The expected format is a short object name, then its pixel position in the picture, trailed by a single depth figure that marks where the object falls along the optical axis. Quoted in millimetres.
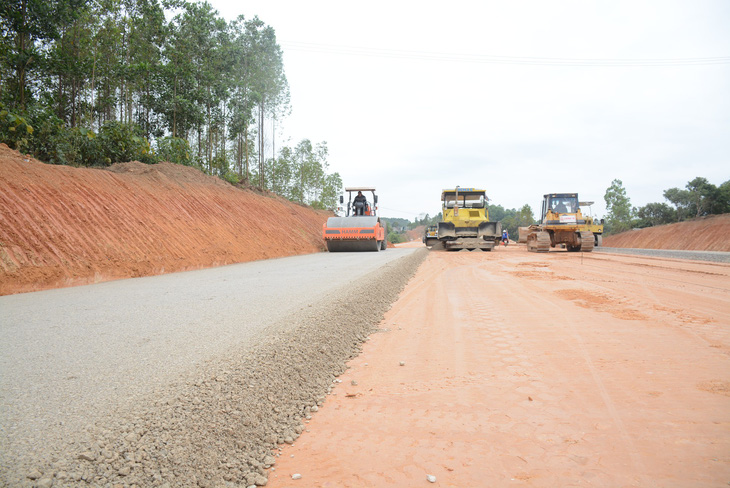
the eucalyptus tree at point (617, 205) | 57188
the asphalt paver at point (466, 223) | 22766
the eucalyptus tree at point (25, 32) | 19172
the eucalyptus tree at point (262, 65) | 30781
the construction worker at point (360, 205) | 23391
